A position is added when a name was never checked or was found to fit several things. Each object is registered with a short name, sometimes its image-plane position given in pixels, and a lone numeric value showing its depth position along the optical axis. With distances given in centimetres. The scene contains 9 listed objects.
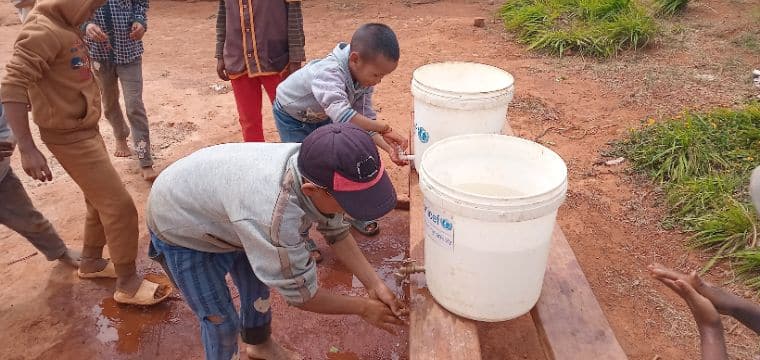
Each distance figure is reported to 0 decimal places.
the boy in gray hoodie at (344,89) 242
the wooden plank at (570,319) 175
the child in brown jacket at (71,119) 224
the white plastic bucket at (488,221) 154
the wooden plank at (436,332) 171
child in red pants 333
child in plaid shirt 368
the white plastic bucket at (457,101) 215
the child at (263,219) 151
